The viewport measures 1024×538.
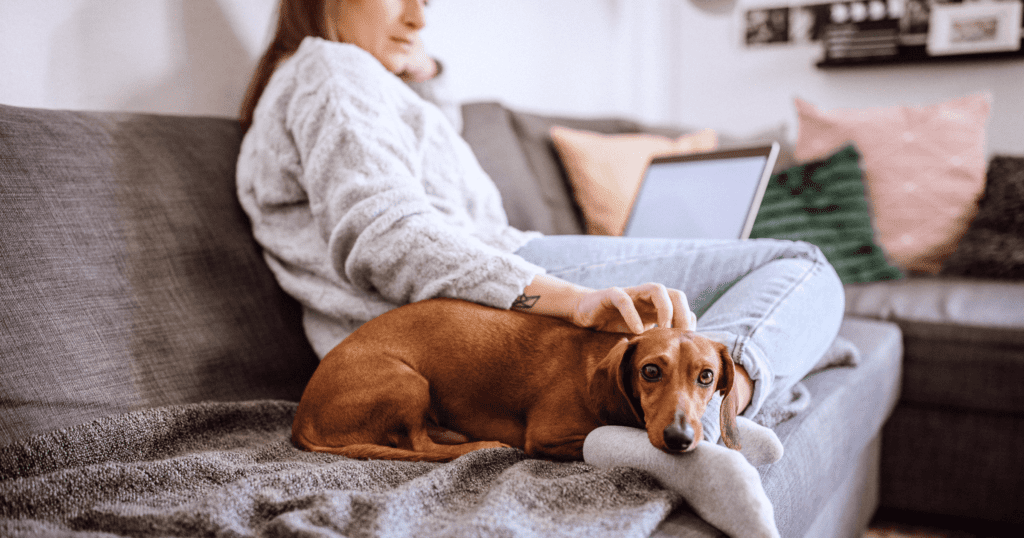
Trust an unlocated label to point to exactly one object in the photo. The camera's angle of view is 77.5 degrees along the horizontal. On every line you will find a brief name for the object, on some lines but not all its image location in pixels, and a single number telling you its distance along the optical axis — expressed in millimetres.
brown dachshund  865
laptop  1596
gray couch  679
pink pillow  2158
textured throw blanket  639
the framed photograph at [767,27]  3371
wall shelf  2949
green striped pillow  2006
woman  967
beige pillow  2078
